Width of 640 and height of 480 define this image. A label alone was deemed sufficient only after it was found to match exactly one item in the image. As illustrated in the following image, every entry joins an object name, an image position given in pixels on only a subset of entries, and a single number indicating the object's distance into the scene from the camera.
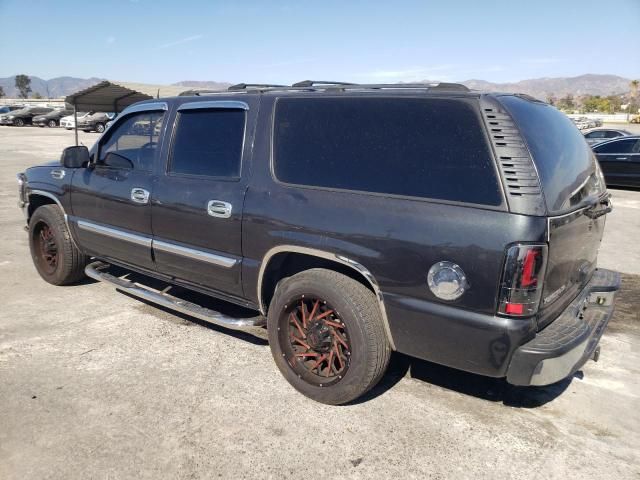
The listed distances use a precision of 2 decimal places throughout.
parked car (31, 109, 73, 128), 37.38
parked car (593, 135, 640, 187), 12.52
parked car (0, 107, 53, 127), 37.56
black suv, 2.52
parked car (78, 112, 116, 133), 32.56
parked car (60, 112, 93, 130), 34.66
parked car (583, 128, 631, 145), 19.08
